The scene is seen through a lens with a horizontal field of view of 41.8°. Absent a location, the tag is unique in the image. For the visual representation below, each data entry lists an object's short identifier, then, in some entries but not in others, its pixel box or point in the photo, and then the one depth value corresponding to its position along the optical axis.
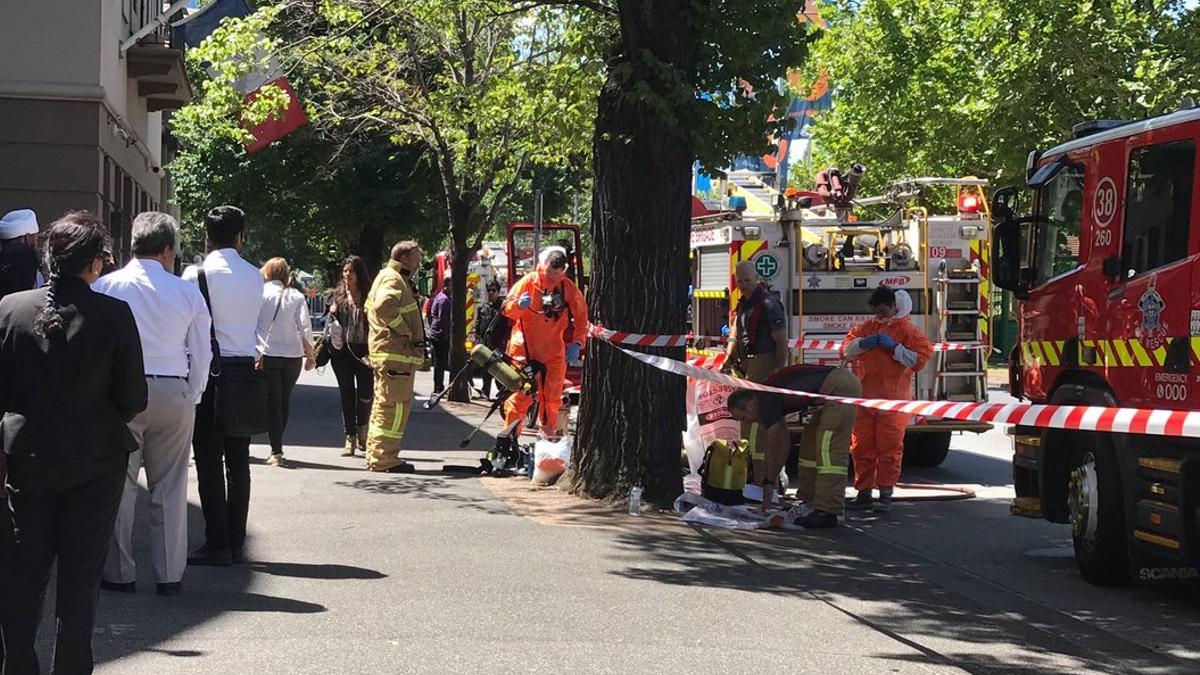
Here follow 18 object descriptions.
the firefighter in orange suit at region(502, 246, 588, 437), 13.66
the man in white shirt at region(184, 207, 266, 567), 8.55
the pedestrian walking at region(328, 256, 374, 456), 14.52
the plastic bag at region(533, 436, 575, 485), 12.51
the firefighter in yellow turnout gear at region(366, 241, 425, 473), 13.36
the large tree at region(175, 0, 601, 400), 17.42
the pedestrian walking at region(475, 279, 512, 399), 13.98
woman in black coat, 5.54
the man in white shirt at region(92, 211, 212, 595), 7.41
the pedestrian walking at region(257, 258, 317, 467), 12.80
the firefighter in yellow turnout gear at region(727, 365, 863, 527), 10.98
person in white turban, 8.72
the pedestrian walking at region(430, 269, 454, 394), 23.77
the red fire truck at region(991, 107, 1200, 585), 8.15
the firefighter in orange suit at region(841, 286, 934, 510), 12.11
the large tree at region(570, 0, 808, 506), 11.09
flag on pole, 18.22
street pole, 22.00
